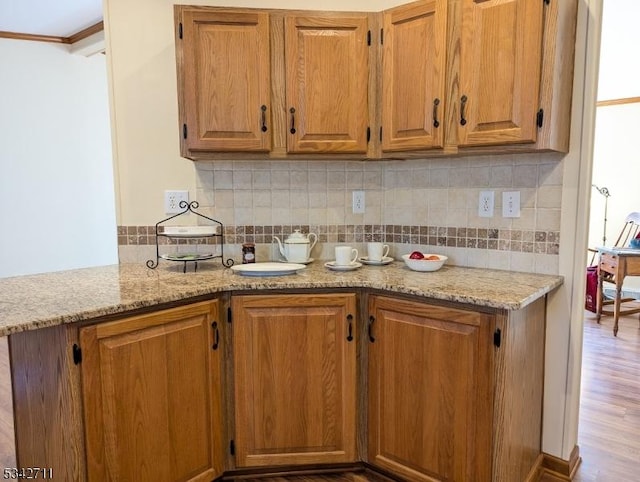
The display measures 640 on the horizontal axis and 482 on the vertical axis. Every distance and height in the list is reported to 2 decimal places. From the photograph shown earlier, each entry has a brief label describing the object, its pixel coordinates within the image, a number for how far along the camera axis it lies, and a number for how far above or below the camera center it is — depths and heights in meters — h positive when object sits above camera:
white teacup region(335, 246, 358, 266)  2.06 -0.31
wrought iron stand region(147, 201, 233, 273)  2.05 -0.26
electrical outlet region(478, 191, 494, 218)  2.09 -0.07
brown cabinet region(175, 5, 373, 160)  1.97 +0.48
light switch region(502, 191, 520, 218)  2.01 -0.07
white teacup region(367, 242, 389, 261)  2.22 -0.31
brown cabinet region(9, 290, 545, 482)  1.45 -0.74
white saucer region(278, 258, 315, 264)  2.23 -0.36
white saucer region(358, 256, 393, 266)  2.21 -0.36
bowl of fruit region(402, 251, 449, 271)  2.00 -0.32
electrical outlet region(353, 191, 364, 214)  2.45 -0.07
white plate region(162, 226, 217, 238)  2.06 -0.19
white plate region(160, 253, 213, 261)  2.04 -0.31
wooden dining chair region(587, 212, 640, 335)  3.89 -0.78
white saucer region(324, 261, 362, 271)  2.05 -0.35
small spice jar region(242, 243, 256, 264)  2.21 -0.31
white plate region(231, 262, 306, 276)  1.93 -0.35
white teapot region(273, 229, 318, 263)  2.22 -0.29
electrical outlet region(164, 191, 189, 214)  2.30 -0.05
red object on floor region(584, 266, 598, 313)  4.43 -1.01
